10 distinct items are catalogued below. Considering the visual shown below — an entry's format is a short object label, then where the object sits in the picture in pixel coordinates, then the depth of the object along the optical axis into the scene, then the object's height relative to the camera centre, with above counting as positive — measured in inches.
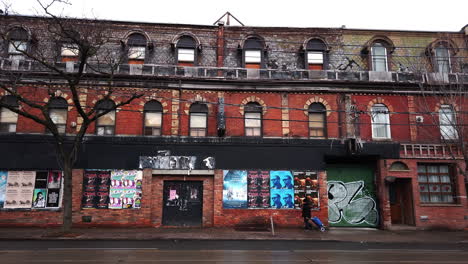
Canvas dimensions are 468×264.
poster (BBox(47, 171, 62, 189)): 658.2 +17.9
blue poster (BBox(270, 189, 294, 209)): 675.4 -18.8
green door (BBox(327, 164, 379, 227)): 706.8 -13.0
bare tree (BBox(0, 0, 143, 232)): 648.4 +265.2
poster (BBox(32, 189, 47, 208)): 646.0 -17.8
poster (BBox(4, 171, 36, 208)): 642.2 -0.3
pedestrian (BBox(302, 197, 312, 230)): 635.5 -42.6
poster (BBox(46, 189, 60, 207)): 649.6 -15.8
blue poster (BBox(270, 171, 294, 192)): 682.8 +20.1
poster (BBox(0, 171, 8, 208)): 642.1 +9.4
